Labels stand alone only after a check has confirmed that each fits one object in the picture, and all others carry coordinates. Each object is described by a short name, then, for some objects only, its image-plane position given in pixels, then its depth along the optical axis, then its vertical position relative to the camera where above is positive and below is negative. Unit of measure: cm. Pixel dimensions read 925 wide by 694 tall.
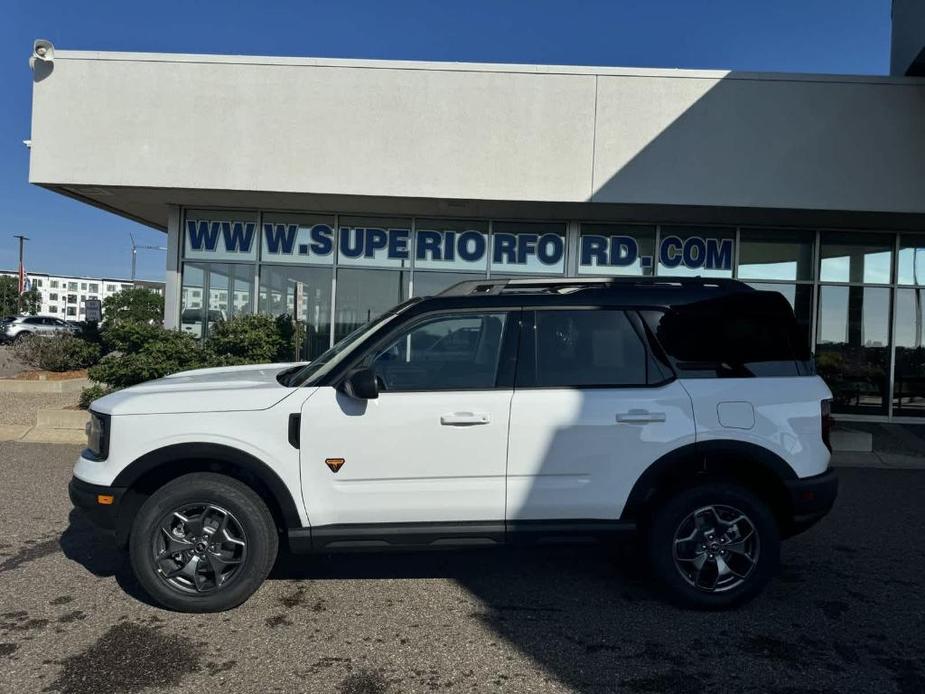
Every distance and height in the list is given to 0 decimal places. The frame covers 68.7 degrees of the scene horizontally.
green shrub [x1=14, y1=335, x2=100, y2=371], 1303 -51
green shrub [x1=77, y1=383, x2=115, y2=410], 934 -91
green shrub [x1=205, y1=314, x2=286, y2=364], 996 -14
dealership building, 991 +309
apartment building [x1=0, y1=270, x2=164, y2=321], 11084 +673
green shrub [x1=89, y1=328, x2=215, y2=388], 927 -44
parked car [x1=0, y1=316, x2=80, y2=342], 3572 +1
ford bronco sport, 376 -58
